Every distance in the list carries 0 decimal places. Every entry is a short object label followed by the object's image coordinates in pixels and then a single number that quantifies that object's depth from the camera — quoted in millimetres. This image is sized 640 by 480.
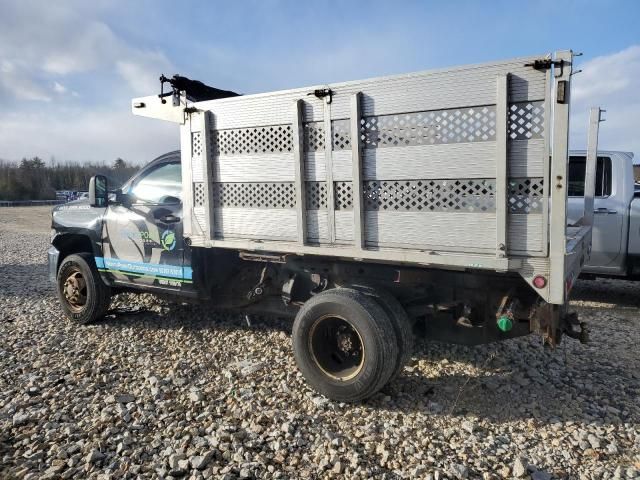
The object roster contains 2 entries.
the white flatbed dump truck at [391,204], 2801
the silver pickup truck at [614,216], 6137
